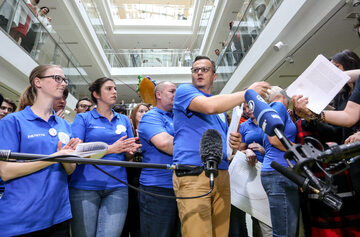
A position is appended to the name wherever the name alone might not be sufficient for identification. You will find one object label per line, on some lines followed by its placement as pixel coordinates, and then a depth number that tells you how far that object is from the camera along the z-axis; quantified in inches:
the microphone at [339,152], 29.1
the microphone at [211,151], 42.0
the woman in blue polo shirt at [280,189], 69.6
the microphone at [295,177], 29.5
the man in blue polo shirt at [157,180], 71.1
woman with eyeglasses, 54.5
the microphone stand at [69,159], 36.9
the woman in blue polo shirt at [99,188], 70.1
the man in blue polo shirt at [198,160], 52.3
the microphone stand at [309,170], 27.9
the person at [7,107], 127.1
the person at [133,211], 95.8
